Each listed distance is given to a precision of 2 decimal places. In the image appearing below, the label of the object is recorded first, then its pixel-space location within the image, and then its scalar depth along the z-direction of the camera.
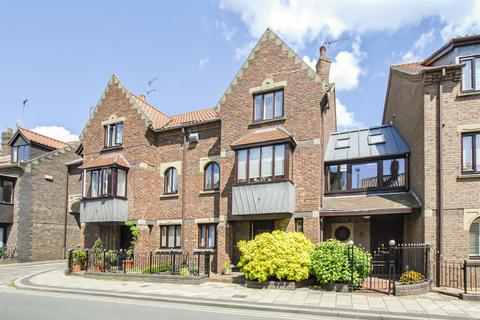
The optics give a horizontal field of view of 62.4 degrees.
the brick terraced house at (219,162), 17.11
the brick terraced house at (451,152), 14.38
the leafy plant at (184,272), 17.09
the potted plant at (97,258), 19.55
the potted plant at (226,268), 17.52
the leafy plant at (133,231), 20.52
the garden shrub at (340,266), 13.79
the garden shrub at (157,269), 17.98
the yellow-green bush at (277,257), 14.28
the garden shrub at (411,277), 13.68
